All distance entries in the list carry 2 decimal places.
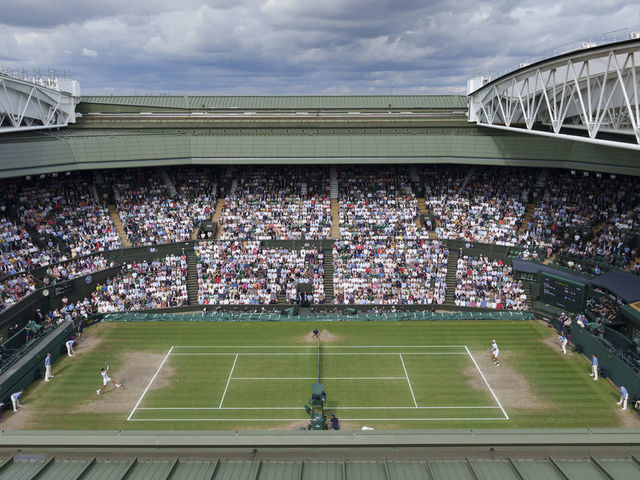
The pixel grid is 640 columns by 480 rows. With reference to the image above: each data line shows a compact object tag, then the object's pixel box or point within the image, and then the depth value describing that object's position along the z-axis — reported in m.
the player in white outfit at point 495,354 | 29.83
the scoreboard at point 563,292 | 35.06
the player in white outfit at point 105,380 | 27.05
